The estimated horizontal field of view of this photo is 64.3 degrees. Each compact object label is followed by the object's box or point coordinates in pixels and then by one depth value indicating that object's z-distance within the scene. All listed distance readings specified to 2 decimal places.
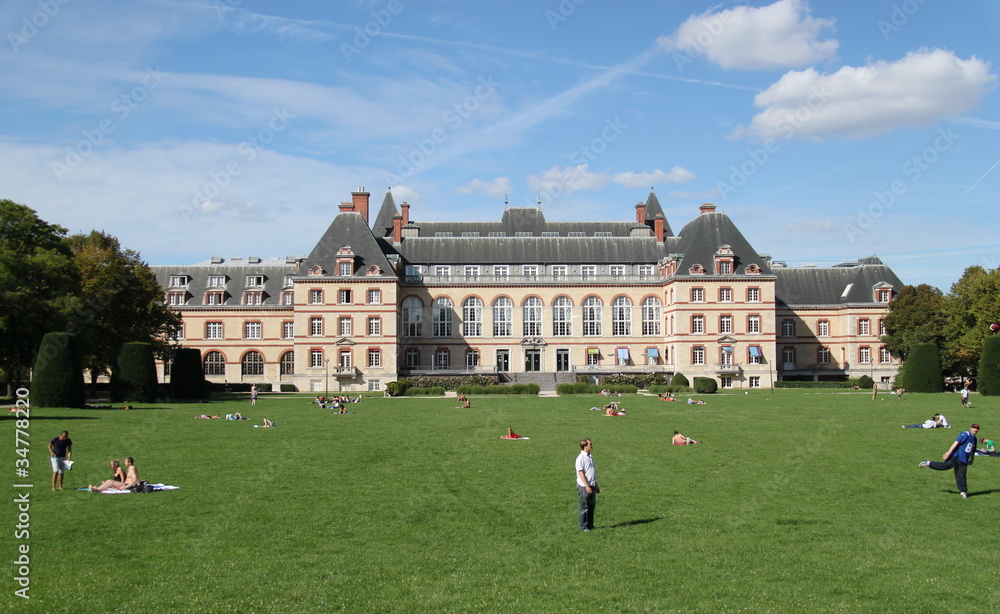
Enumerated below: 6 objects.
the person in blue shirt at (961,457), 17.14
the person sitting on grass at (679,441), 25.11
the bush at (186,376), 50.56
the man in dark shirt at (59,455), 17.03
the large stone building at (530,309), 69.38
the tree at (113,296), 48.00
